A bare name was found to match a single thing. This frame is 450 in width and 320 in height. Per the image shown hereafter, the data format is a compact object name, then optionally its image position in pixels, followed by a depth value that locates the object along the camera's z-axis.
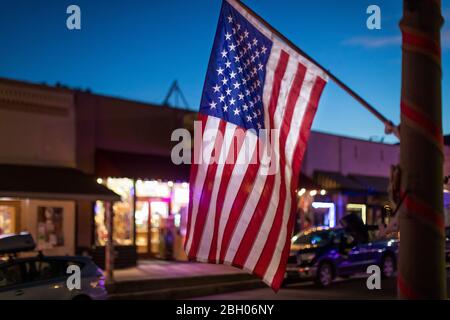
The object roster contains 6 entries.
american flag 5.11
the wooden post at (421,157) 3.38
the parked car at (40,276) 11.52
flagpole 3.87
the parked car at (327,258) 18.47
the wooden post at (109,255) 17.25
